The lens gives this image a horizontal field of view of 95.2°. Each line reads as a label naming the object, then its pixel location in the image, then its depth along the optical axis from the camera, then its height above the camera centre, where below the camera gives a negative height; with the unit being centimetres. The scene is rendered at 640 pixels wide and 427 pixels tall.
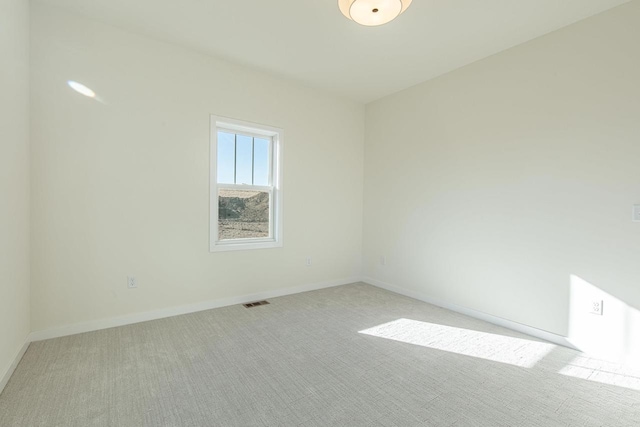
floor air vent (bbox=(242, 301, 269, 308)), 339 -112
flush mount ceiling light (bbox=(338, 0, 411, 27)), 188 +133
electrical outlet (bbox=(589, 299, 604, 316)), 235 -75
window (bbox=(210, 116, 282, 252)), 337 +28
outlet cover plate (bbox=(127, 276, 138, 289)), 282 -74
